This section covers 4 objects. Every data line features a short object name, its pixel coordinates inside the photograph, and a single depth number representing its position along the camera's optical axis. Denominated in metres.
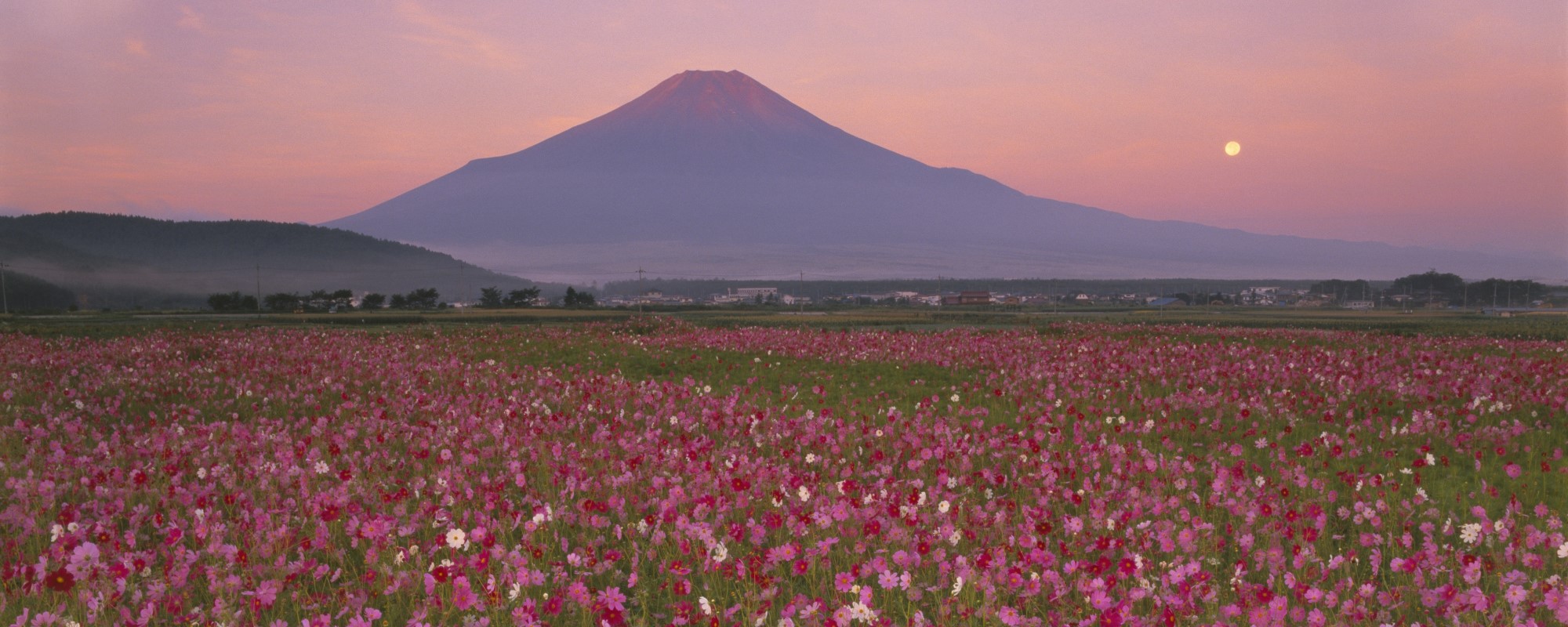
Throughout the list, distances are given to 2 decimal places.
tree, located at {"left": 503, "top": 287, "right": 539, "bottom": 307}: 88.44
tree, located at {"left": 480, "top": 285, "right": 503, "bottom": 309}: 81.02
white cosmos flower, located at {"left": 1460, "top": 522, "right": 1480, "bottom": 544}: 5.82
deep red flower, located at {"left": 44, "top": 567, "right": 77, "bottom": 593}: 4.80
